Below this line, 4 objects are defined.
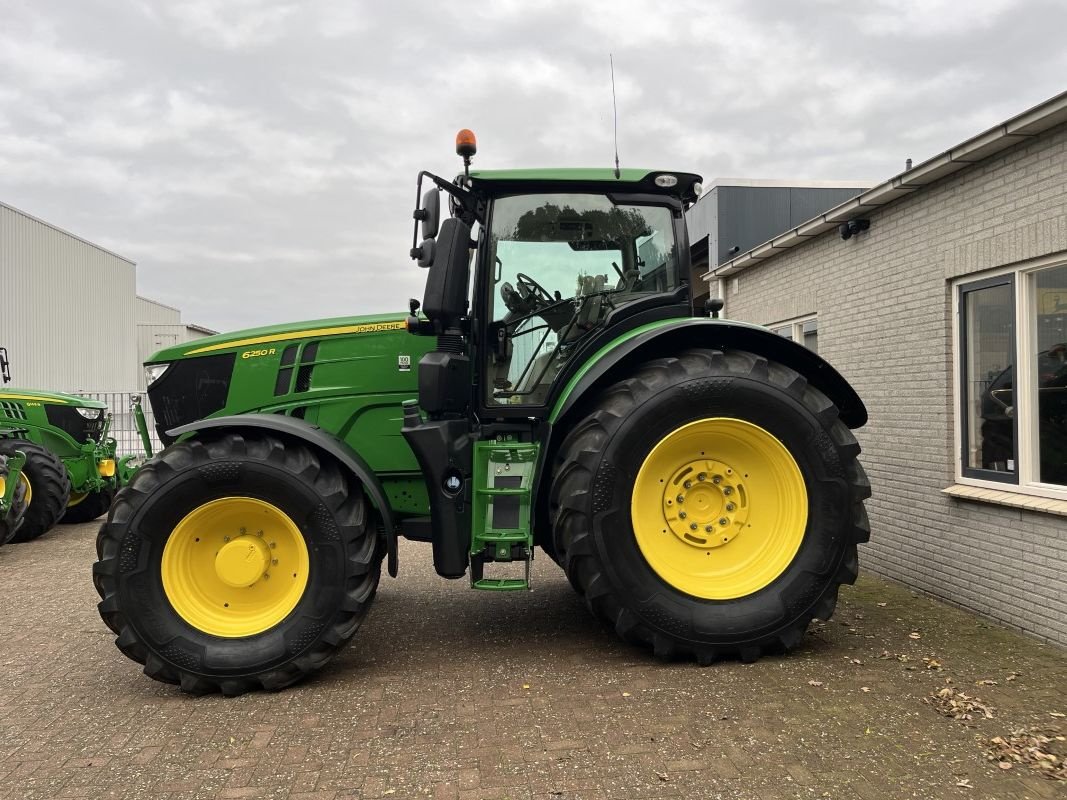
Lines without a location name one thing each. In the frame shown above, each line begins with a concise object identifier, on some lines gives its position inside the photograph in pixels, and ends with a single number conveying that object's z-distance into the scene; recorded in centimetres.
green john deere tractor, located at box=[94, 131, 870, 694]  364
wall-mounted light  580
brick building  411
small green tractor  803
